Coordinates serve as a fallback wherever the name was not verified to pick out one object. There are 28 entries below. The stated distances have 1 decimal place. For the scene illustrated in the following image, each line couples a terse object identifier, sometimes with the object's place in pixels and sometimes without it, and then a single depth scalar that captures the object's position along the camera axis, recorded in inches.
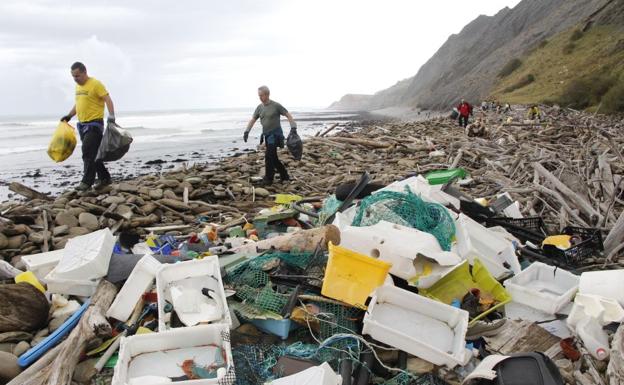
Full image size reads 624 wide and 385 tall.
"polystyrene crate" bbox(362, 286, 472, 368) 103.0
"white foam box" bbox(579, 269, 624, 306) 114.9
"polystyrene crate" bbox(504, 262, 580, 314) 123.8
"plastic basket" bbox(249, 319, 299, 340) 120.6
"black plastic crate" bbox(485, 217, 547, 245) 184.7
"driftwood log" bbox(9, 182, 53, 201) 284.2
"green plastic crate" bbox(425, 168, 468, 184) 238.1
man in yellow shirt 269.7
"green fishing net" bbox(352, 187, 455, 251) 154.4
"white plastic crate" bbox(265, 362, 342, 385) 86.6
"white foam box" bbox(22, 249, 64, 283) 151.2
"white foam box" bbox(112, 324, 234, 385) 98.7
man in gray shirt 323.9
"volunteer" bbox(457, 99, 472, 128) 757.3
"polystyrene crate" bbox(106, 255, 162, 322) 125.3
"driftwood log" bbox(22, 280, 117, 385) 103.3
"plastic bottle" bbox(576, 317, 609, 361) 100.3
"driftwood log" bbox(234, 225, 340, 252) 149.9
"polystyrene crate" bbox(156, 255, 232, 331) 125.2
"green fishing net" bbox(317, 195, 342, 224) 199.8
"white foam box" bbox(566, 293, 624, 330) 106.7
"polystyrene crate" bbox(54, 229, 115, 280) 133.3
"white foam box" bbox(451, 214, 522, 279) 145.3
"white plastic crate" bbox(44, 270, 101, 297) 133.0
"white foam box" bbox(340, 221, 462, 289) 128.9
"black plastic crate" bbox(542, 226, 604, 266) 159.8
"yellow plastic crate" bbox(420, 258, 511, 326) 130.6
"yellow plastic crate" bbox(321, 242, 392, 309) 119.4
